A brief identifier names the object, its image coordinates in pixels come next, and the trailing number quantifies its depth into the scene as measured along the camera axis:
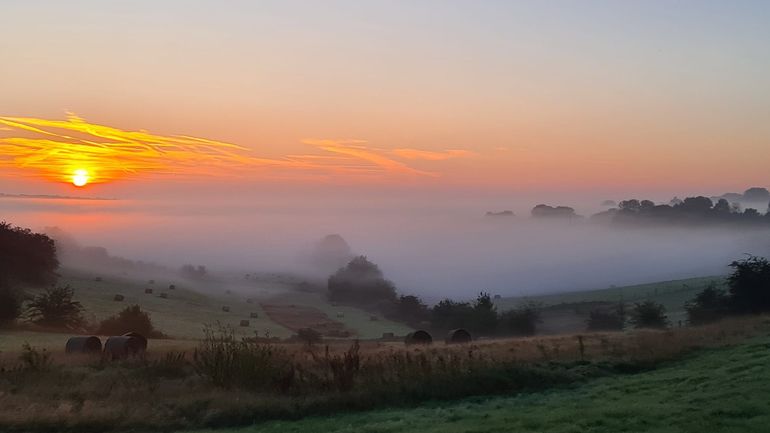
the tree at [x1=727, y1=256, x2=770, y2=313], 48.31
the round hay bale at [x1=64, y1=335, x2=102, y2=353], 26.44
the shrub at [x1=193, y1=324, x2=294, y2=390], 17.06
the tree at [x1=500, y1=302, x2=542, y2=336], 60.95
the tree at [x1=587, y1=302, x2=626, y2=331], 60.33
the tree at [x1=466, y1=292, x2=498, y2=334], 63.19
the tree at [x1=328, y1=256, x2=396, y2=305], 99.12
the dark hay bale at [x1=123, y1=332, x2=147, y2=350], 26.79
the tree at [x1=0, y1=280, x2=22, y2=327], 39.03
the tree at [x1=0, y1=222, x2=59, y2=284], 54.16
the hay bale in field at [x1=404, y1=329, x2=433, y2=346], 38.01
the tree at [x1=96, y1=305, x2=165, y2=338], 41.41
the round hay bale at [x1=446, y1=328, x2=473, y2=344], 38.16
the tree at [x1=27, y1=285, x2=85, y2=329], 42.75
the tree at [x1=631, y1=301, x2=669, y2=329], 54.88
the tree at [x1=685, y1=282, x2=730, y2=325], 50.66
